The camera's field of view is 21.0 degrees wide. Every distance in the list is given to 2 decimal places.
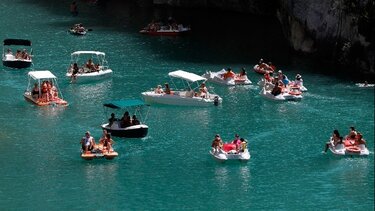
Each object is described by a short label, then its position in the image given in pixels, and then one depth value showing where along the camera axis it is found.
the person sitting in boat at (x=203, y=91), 89.38
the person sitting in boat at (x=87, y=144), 73.88
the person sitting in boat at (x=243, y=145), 74.12
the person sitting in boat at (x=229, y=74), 97.00
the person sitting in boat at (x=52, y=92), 88.53
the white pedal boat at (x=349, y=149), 74.81
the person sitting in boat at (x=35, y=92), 88.38
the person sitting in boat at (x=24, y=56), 102.75
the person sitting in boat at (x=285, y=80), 93.79
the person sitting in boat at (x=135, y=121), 78.75
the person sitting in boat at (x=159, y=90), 89.69
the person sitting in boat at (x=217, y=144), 74.06
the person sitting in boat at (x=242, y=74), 97.38
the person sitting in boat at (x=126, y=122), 78.69
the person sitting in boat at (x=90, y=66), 98.12
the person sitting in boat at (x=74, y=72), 96.00
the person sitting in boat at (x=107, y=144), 74.38
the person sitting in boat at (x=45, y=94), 88.12
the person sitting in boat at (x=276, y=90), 90.62
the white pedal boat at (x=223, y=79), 96.94
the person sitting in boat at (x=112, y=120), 79.19
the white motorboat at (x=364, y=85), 94.44
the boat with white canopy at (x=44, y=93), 88.00
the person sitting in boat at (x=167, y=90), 89.25
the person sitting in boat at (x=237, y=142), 74.25
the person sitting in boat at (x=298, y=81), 93.94
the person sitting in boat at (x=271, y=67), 99.82
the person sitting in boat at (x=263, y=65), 100.62
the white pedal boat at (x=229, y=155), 73.69
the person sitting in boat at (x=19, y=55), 102.75
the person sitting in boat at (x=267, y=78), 94.26
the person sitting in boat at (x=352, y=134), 75.88
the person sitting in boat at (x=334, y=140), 75.00
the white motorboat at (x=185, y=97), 88.69
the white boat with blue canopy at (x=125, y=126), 78.44
